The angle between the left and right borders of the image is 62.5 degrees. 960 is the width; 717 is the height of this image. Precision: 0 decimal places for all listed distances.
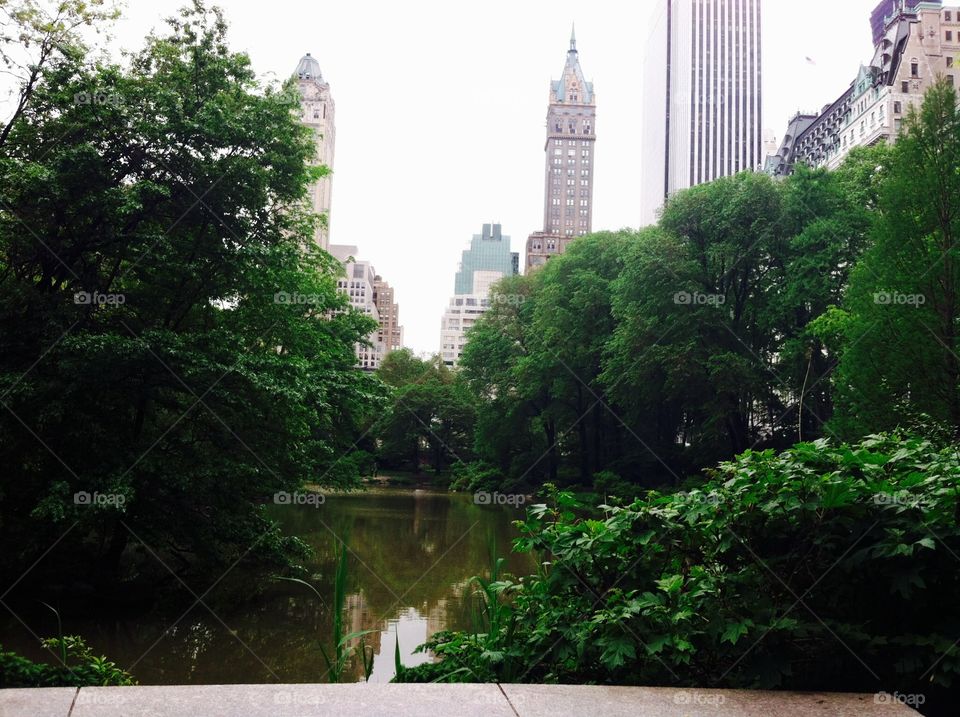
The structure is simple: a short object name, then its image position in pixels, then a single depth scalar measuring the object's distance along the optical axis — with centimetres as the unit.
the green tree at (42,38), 1199
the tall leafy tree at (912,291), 1495
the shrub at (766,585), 381
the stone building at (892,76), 6247
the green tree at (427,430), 4994
